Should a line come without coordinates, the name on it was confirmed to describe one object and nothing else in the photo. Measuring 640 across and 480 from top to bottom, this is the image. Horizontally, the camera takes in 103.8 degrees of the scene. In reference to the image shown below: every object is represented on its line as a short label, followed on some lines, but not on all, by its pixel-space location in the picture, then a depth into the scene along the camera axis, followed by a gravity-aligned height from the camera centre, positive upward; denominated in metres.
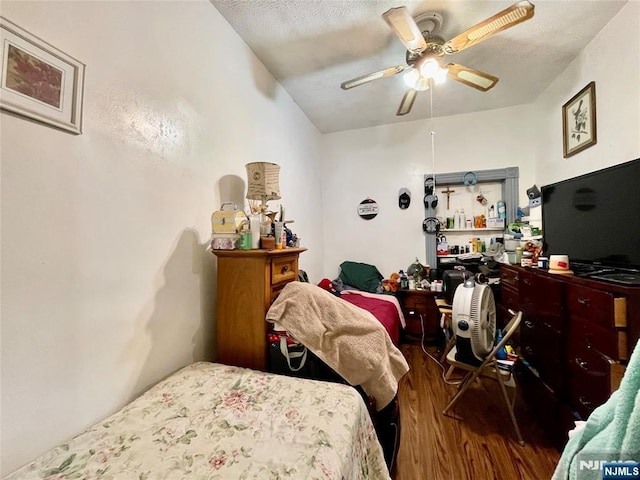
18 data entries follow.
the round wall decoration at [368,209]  3.57 +0.55
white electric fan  1.59 -0.48
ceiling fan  1.31 +1.27
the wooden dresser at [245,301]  1.32 -0.30
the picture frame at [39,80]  0.76 +0.55
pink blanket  2.28 -0.60
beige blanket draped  1.21 -0.46
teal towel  0.45 -0.37
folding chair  1.61 -0.84
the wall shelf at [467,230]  3.17 +0.23
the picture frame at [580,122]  1.95 +1.07
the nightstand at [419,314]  3.05 -0.82
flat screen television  1.33 +0.16
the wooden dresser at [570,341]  1.12 -0.51
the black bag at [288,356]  1.26 -0.55
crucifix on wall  3.37 +0.75
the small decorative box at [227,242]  1.41 +0.03
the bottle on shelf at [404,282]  3.22 -0.45
